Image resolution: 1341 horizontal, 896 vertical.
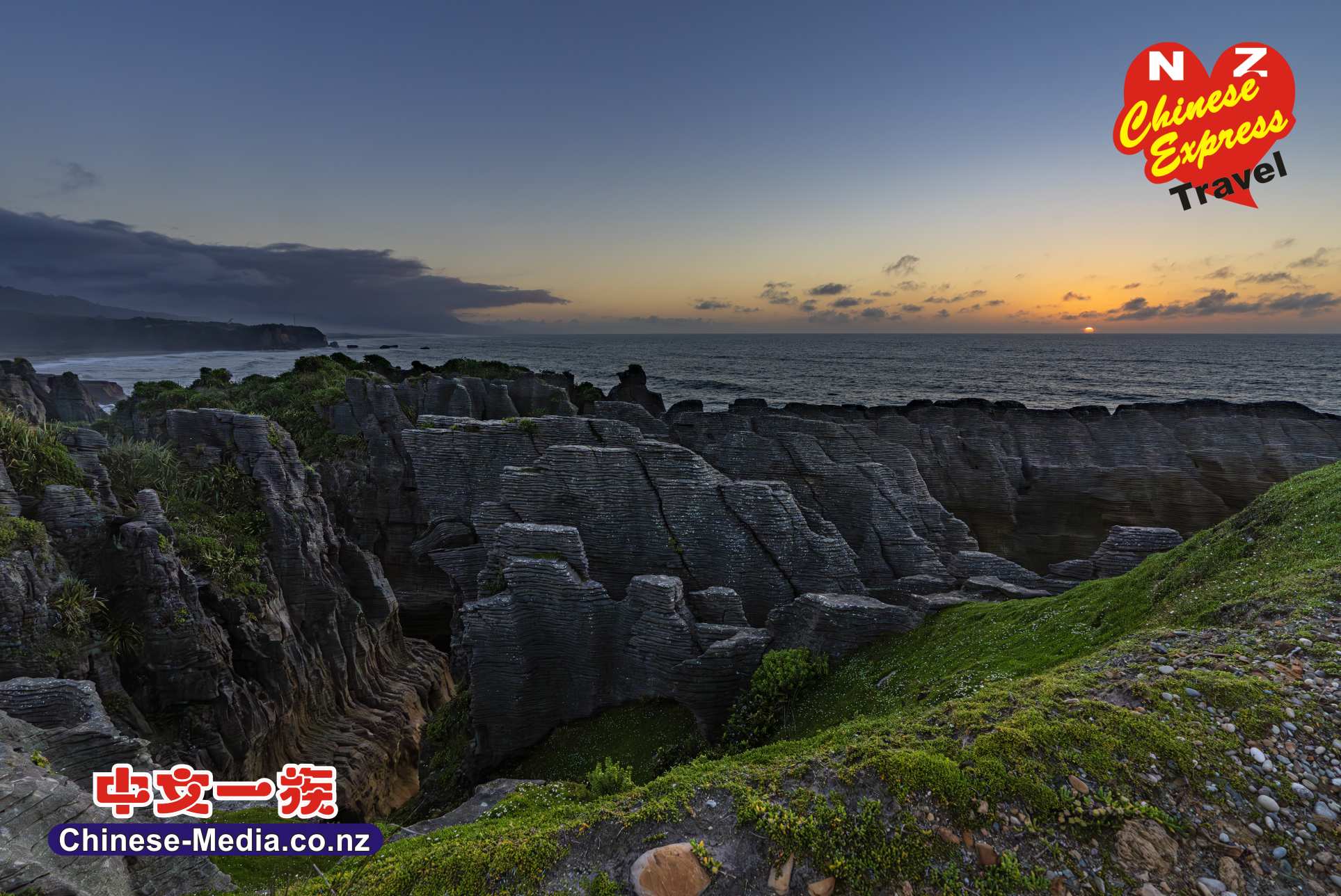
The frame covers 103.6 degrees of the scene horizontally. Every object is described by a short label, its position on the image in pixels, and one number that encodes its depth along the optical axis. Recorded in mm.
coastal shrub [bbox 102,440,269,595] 18422
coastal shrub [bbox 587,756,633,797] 10203
